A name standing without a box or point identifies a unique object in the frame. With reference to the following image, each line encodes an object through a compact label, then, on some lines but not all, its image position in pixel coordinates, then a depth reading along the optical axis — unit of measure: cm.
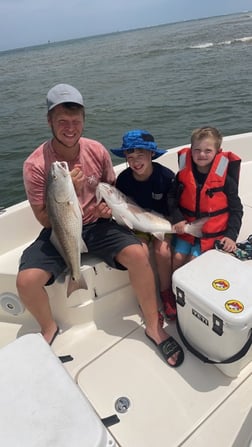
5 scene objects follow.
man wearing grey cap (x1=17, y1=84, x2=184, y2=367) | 248
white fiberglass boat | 131
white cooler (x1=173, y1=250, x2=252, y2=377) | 195
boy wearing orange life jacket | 278
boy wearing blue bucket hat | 276
